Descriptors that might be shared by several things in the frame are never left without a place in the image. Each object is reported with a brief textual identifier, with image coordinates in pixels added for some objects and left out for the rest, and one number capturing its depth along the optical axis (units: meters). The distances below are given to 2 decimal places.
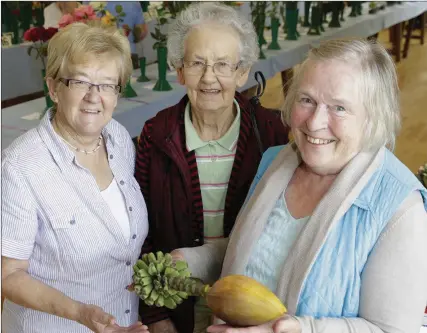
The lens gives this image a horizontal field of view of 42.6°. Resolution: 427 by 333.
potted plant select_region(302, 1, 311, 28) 6.48
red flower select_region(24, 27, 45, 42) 3.34
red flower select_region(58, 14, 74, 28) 3.11
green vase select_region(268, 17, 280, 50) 5.28
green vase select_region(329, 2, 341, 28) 6.46
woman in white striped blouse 1.39
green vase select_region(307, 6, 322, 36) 6.11
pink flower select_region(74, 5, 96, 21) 3.04
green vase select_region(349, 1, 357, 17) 7.20
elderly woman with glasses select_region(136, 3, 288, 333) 1.65
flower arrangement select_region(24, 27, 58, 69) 3.34
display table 3.50
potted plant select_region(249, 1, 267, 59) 4.84
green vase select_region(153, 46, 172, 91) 3.94
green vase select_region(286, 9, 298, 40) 5.80
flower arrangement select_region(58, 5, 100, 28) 3.05
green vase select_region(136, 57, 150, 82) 4.21
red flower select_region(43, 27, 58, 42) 3.38
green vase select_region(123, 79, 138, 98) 3.82
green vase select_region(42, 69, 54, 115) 3.47
